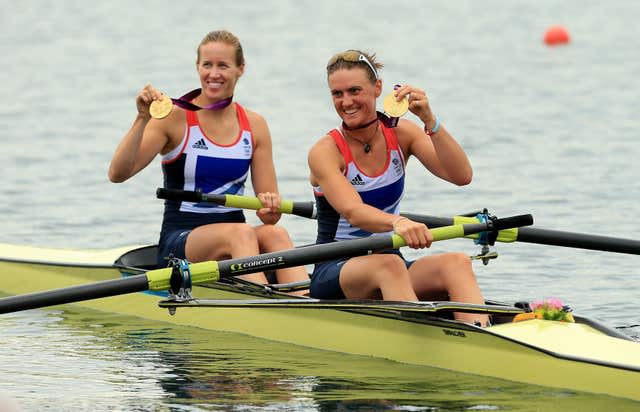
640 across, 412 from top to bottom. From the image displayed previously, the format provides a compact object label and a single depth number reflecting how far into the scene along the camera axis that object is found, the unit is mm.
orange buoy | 64437
